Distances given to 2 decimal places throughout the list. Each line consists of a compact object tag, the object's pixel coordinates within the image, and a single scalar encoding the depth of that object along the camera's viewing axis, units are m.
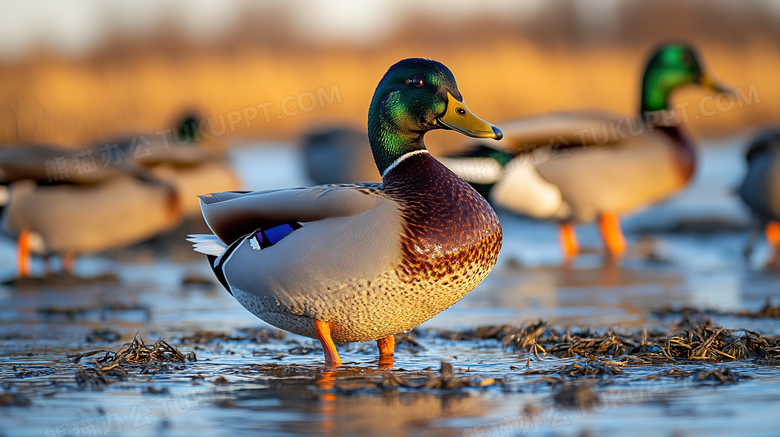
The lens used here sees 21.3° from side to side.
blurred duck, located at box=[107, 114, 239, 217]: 22.70
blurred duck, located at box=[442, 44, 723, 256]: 18.28
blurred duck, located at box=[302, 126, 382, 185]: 24.95
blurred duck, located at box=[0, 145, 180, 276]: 16.25
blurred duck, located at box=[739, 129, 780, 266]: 17.19
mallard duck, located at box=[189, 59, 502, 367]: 8.27
